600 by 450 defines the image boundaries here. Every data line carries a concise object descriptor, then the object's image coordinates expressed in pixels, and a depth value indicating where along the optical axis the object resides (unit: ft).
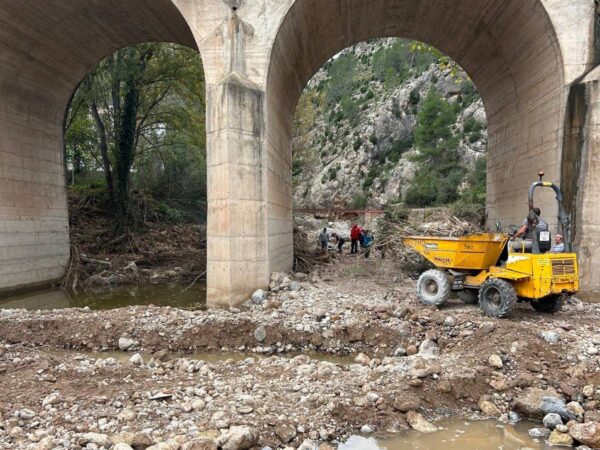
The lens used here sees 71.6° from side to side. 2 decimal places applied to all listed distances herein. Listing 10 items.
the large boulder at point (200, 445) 10.95
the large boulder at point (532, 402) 13.61
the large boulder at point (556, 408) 13.38
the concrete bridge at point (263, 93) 26.81
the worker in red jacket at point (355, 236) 54.03
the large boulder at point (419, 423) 13.07
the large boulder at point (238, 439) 11.14
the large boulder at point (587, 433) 11.87
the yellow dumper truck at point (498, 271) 20.30
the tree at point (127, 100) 50.85
